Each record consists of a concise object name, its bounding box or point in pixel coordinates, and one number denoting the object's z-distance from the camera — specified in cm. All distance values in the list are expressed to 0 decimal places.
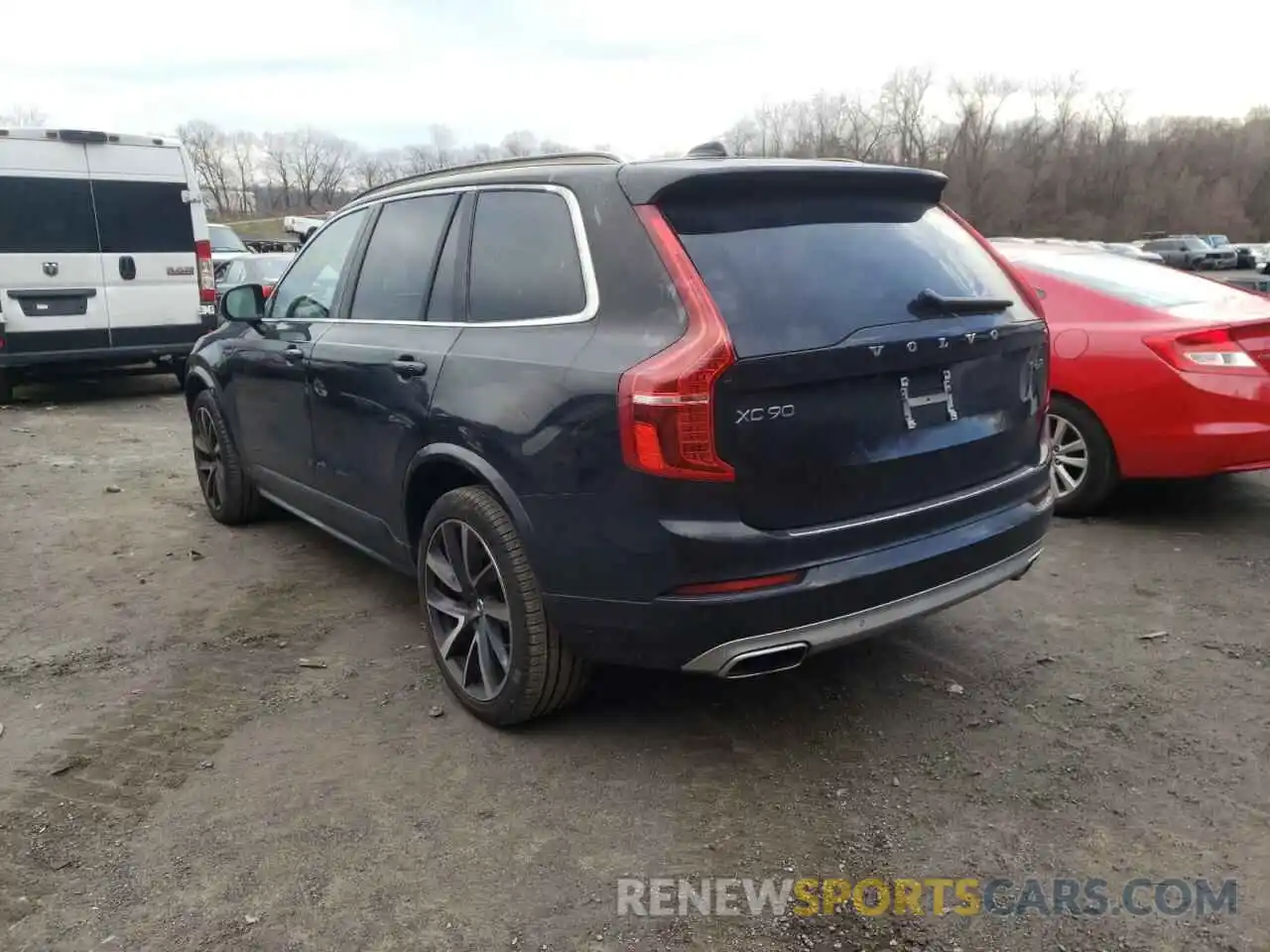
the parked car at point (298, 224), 2725
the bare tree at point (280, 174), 10981
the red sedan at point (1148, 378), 492
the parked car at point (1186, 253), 4862
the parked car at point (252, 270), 1341
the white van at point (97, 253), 984
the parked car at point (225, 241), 1752
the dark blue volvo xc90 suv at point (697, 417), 271
